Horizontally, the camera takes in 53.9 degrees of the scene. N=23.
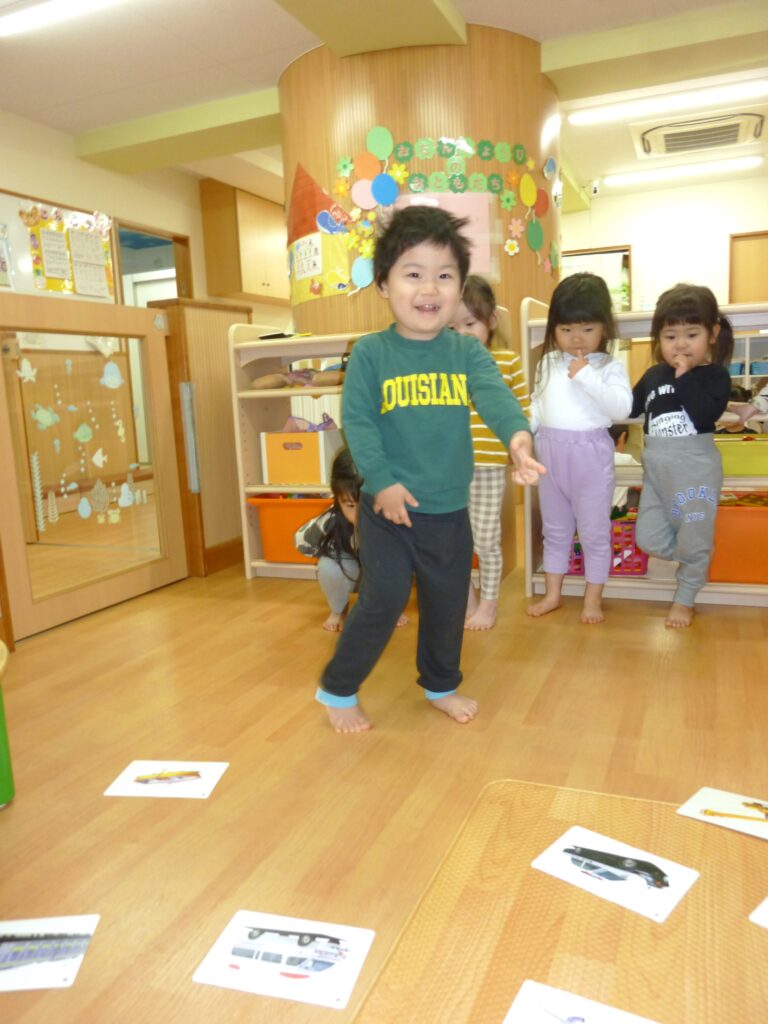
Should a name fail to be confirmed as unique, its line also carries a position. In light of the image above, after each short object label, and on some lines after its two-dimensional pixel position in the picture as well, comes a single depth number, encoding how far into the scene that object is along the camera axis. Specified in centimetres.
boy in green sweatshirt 158
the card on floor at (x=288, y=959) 101
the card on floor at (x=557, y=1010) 93
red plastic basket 275
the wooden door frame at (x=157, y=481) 249
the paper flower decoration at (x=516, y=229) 368
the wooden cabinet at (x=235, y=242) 620
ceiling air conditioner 525
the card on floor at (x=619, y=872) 114
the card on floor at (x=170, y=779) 153
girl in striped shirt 243
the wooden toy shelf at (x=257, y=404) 316
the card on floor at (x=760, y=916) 108
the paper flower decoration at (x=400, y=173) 354
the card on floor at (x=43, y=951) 105
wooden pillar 351
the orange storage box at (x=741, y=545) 257
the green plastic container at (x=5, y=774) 146
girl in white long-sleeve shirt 237
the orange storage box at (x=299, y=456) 315
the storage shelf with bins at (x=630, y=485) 251
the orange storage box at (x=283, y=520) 320
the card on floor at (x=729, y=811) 131
